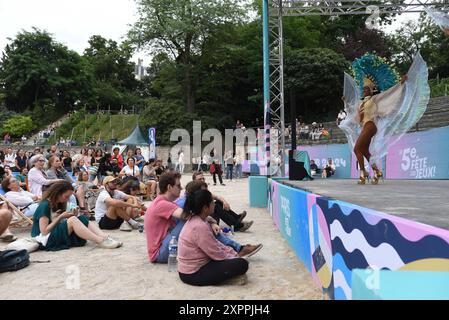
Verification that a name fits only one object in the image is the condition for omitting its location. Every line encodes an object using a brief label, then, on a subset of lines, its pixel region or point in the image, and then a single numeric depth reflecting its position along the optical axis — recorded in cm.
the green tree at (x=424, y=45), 3619
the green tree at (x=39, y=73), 4628
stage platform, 242
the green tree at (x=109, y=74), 5147
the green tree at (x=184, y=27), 3122
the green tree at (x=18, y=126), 4134
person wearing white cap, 700
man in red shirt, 461
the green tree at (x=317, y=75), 3162
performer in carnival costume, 711
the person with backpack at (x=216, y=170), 1744
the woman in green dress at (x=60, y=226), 521
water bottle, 449
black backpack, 441
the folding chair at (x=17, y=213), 638
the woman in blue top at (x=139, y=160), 1335
